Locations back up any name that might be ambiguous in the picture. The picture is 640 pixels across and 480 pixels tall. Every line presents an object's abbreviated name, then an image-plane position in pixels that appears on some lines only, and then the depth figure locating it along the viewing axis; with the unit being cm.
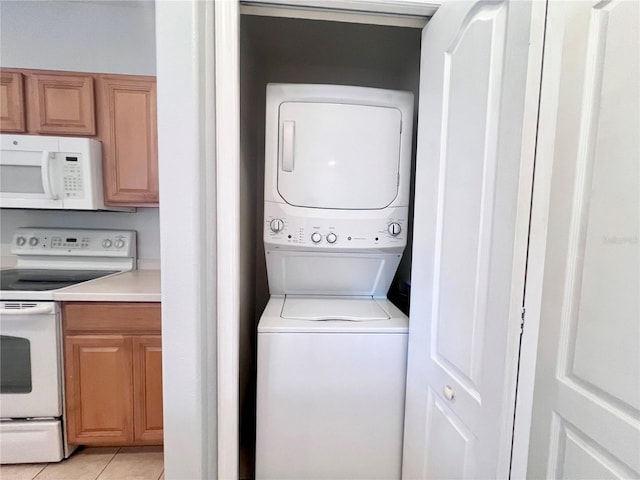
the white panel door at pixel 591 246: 60
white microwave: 175
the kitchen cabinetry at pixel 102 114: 186
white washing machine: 130
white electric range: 158
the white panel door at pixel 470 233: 69
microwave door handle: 174
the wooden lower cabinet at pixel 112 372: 164
